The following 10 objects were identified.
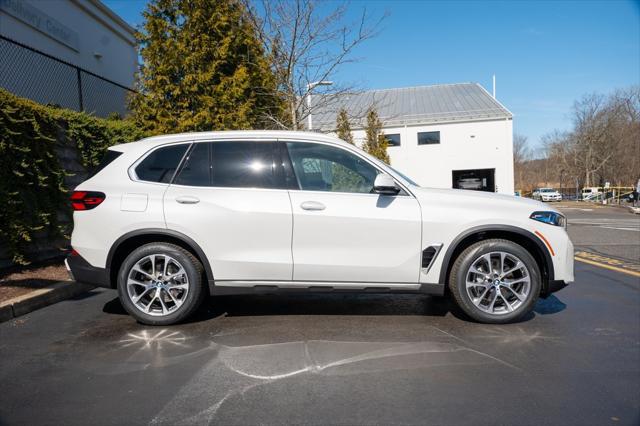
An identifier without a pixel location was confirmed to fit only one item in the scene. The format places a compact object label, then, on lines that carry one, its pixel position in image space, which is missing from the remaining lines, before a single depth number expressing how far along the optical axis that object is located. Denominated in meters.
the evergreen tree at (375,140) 26.28
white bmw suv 3.81
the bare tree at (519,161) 72.81
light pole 10.75
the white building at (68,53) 8.38
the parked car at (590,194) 40.62
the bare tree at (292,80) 10.52
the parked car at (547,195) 44.66
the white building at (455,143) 28.23
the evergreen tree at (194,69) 10.87
